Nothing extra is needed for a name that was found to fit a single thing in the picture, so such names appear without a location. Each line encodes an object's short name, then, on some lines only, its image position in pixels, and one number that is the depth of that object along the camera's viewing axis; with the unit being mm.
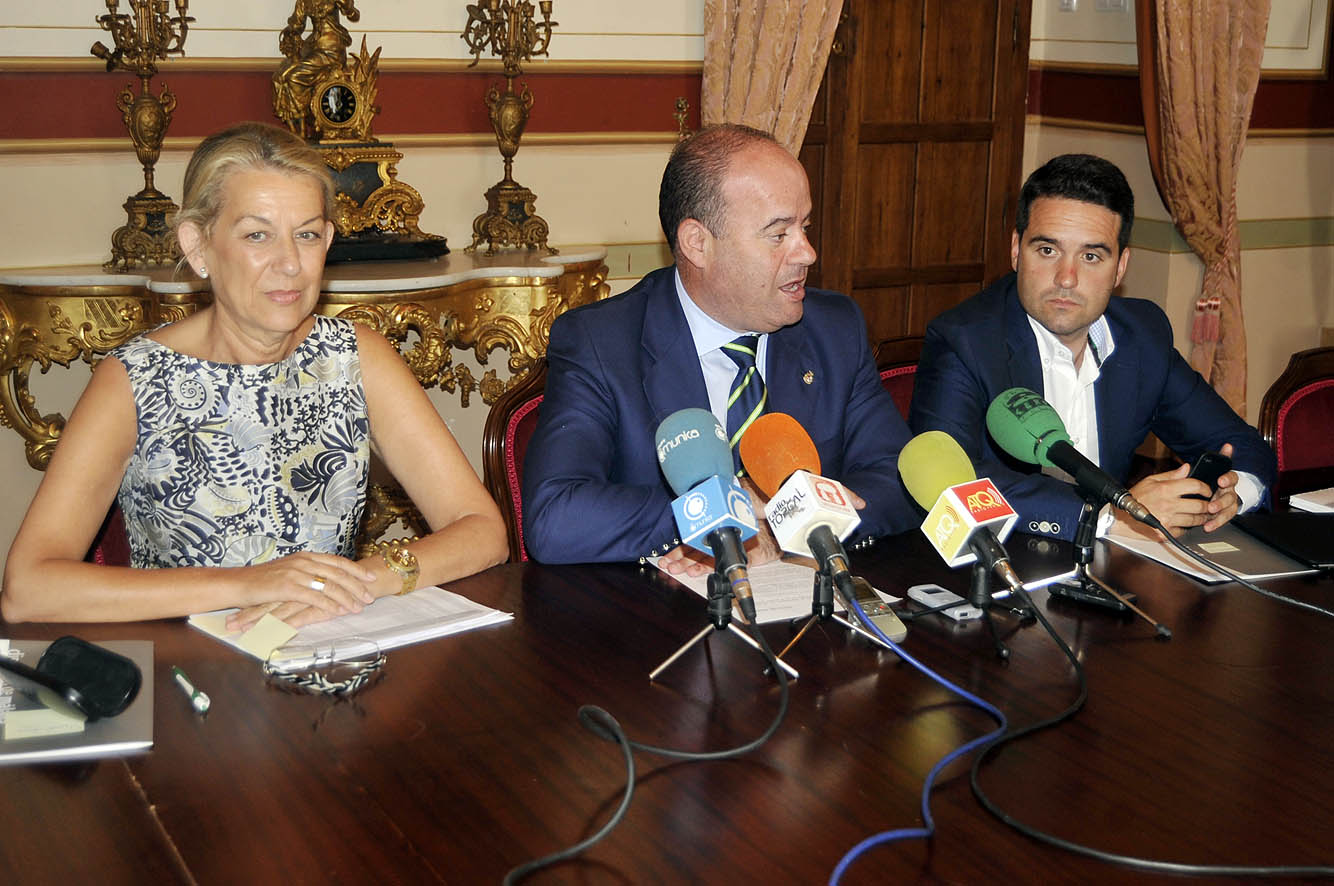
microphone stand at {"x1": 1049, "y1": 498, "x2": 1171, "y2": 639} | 1857
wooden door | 5203
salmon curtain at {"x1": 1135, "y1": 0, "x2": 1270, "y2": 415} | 5113
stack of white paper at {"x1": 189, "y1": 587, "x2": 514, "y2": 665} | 1675
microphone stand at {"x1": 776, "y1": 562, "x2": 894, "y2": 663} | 1588
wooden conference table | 1224
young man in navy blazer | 2689
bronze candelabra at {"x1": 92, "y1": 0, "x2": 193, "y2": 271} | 3854
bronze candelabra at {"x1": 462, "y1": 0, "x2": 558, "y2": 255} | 4352
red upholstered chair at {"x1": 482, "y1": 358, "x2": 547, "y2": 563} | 2416
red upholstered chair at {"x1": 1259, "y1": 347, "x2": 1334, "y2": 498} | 2920
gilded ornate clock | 4062
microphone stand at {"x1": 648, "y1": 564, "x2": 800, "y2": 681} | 1464
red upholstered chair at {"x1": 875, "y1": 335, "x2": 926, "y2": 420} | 2928
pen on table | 1502
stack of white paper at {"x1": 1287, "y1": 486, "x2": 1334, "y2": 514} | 2432
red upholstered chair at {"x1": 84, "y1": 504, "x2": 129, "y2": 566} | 2206
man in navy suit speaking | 2367
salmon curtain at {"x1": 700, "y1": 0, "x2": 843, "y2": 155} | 4738
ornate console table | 3768
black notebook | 2113
